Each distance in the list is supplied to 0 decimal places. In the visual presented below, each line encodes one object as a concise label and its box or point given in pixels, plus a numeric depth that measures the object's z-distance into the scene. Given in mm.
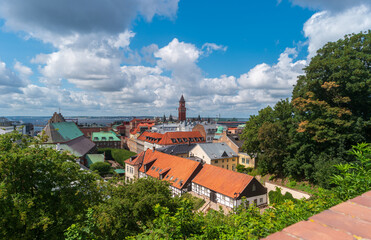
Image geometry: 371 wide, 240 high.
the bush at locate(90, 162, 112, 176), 52034
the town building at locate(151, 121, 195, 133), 101812
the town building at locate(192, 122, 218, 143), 85038
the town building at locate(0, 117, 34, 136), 90462
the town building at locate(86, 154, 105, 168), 61225
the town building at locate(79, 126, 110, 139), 128550
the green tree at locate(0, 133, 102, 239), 10875
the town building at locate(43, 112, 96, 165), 62719
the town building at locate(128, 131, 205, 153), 73125
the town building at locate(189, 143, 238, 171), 50688
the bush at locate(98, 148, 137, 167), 71000
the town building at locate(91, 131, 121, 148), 95244
